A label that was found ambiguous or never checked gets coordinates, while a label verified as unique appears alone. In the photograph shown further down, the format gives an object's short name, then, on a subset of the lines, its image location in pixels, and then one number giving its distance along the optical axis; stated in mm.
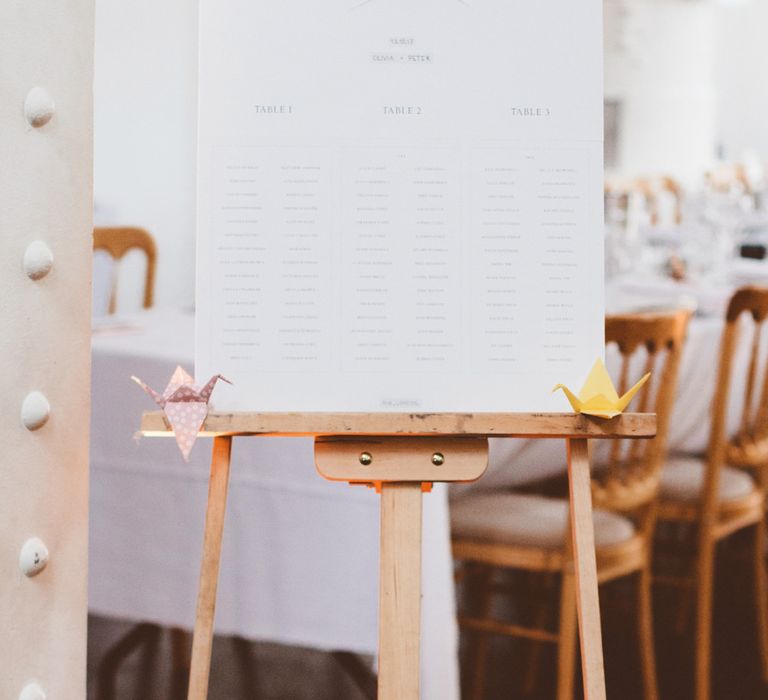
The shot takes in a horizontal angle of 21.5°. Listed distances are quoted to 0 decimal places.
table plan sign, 2094
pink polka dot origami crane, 2044
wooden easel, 2078
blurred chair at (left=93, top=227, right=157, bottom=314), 3855
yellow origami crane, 2076
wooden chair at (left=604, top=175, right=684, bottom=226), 7521
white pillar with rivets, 1977
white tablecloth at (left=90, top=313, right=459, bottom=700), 2578
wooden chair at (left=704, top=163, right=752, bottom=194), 9073
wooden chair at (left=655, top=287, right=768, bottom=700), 3081
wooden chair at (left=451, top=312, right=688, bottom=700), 2785
